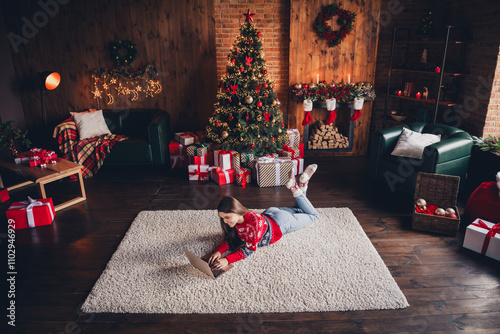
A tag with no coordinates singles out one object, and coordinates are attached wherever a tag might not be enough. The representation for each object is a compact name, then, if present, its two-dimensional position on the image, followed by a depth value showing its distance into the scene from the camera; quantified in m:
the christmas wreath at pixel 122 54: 5.42
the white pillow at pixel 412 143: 4.05
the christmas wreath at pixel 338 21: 5.08
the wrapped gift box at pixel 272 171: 4.49
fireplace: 5.63
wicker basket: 3.34
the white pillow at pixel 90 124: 5.19
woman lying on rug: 2.78
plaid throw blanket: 4.96
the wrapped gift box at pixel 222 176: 4.62
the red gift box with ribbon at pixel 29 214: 3.56
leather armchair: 3.71
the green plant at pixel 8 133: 4.42
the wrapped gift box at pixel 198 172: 4.79
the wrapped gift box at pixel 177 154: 5.23
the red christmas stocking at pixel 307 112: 5.19
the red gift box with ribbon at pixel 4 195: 4.22
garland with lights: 5.57
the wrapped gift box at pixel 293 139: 5.15
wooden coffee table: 3.86
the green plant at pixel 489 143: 3.84
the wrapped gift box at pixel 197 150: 4.92
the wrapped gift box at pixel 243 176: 4.56
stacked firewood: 5.64
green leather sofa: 5.05
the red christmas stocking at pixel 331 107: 5.19
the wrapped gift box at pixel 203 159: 4.86
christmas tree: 4.58
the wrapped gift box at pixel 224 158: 4.67
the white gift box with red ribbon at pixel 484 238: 2.92
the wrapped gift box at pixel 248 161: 4.71
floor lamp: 4.94
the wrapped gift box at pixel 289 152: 4.86
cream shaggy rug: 2.50
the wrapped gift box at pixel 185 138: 5.17
